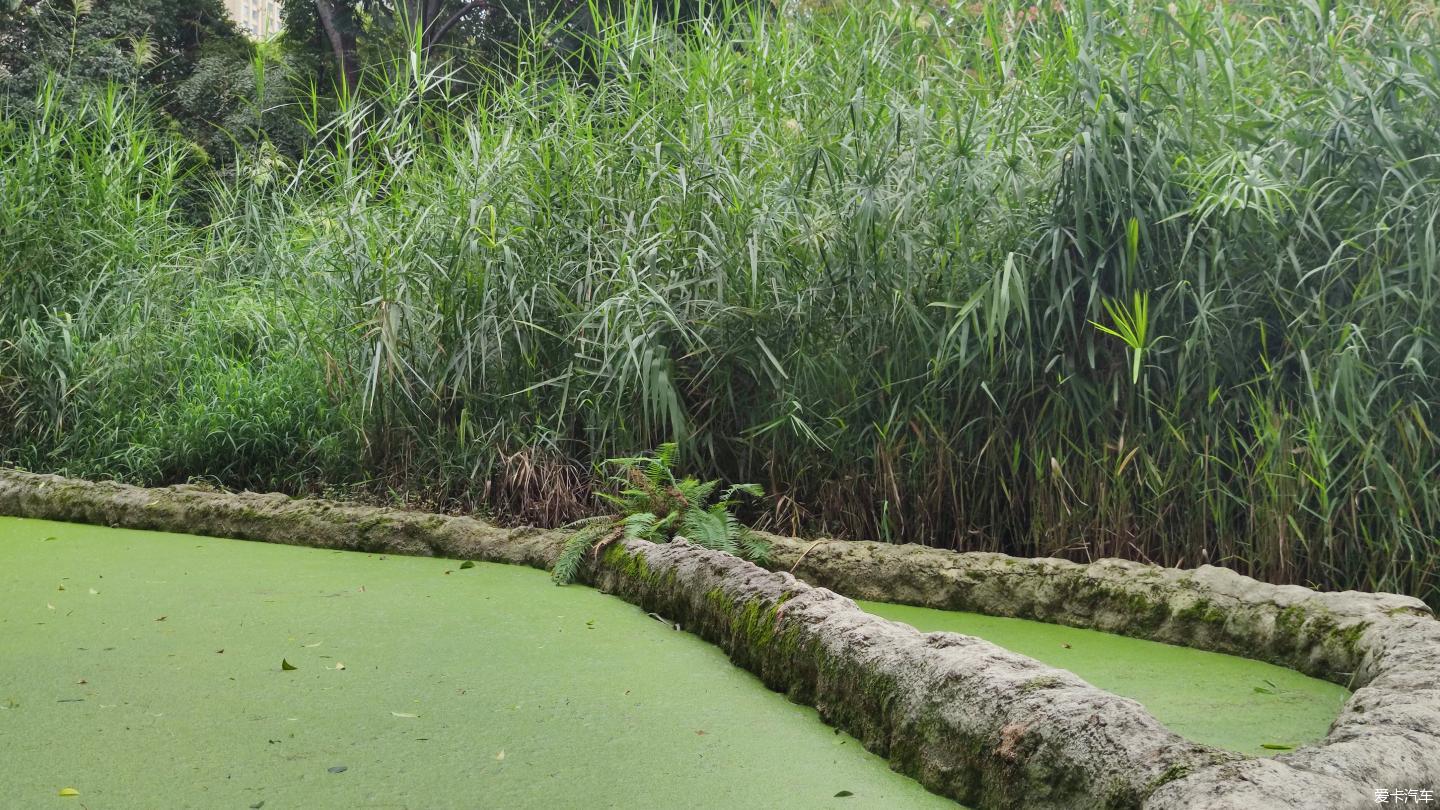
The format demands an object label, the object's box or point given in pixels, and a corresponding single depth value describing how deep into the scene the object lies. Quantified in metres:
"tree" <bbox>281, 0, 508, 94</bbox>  12.38
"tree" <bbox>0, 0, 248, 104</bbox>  10.61
